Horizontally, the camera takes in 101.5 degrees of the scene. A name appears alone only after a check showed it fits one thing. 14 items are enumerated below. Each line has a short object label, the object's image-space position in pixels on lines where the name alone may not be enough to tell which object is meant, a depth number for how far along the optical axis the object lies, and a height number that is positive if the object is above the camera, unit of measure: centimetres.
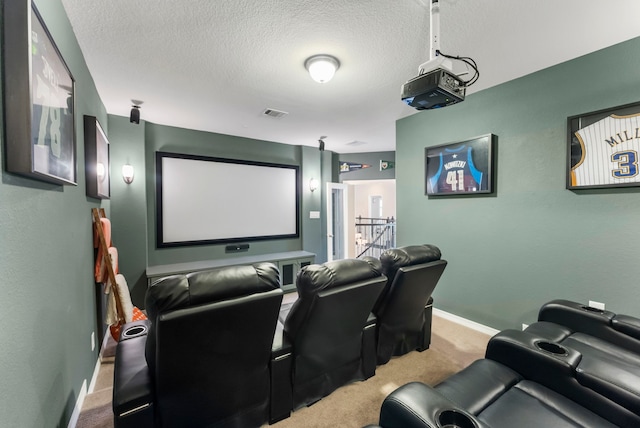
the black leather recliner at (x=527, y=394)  99 -86
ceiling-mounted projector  164 +79
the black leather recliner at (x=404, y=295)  202 -69
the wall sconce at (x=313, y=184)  552 +58
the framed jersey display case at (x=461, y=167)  295 +54
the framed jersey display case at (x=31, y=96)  98 +49
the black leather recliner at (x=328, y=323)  157 -73
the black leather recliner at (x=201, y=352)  118 -71
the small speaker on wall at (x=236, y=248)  459 -64
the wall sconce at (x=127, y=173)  357 +55
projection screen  409 +21
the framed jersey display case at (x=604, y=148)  207 +52
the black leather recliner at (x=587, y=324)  160 -76
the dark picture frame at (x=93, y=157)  216 +49
